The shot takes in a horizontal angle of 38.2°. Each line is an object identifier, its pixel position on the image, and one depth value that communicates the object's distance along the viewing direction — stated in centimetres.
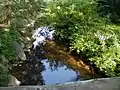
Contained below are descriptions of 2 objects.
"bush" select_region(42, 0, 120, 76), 331
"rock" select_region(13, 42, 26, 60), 313
